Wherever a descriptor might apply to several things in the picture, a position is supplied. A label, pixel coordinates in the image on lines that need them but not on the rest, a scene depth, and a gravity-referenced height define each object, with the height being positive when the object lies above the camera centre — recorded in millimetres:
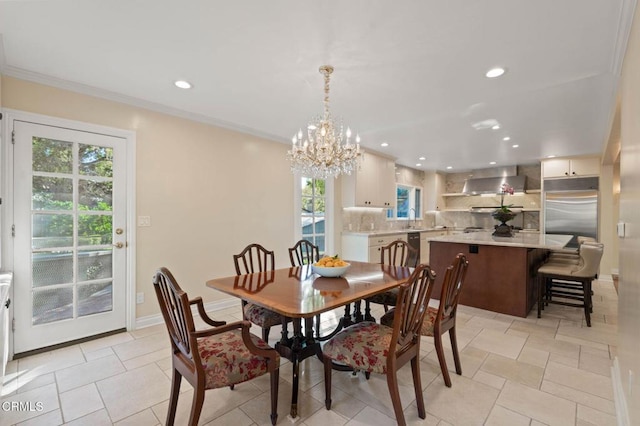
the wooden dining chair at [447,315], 2039 -781
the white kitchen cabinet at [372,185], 5270 +516
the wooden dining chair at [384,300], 2646 -787
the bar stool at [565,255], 4031 -585
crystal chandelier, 2596 +548
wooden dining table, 1722 -531
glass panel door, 2551 -223
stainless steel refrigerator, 5457 +125
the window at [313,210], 4879 +30
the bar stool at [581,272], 3201 -667
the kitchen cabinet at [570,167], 5500 +897
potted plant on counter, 4414 -105
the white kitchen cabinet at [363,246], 5172 -607
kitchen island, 3463 -682
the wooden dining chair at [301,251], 3223 -440
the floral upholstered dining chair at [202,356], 1440 -782
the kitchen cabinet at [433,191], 7758 +571
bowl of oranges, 2387 -449
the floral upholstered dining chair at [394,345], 1617 -795
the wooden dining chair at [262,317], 2304 -829
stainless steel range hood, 6629 +673
